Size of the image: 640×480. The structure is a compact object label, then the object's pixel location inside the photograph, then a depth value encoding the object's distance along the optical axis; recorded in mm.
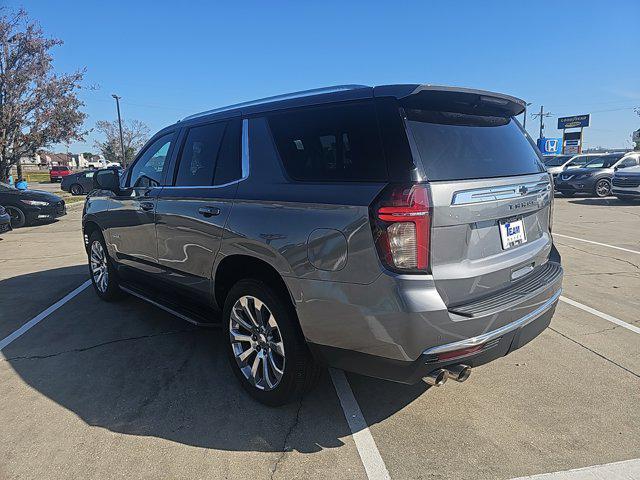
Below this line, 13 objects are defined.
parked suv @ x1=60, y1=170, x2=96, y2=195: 26984
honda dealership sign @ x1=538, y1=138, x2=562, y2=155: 47500
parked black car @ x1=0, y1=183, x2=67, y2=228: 12320
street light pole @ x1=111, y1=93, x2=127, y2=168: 36838
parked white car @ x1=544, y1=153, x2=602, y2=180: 20306
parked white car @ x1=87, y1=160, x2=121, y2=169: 60462
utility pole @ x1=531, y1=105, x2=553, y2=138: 68131
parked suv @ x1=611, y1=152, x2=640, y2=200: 15148
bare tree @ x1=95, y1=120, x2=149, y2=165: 59281
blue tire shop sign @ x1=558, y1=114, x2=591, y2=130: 50519
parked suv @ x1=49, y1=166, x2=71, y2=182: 43625
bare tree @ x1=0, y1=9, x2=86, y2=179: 19156
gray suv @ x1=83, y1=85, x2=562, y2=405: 2297
